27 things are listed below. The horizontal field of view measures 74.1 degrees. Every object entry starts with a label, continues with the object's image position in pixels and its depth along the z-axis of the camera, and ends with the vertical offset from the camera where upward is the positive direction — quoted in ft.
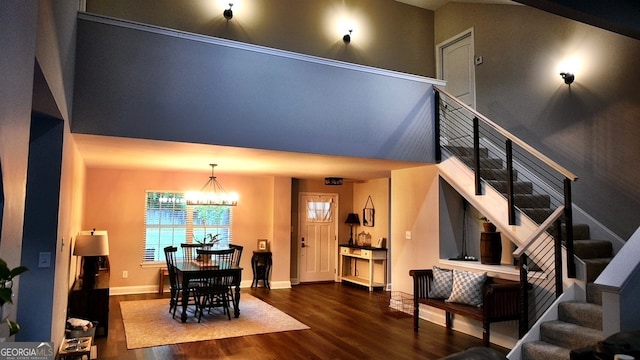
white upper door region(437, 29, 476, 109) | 22.75 +8.54
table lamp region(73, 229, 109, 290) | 15.50 -1.42
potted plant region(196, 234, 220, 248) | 25.71 -1.60
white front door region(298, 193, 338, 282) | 30.60 -1.55
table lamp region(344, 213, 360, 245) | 31.14 -0.33
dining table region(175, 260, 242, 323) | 18.83 -2.76
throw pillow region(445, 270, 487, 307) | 16.06 -2.73
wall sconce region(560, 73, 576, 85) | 17.15 +5.71
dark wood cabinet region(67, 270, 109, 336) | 16.07 -3.56
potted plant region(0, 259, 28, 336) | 3.56 -0.59
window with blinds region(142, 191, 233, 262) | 26.43 -0.62
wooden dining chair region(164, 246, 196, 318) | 20.07 -3.24
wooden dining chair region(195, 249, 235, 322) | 19.27 -3.33
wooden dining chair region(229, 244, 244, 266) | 21.21 -1.77
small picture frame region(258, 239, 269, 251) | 28.94 -2.10
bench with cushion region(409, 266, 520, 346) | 14.58 -2.98
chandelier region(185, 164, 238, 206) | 22.34 +0.80
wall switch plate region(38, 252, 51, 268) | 10.53 -1.20
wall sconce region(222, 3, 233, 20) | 21.84 +10.32
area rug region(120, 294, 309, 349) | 16.71 -4.87
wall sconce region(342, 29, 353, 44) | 24.66 +10.29
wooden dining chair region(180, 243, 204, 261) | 25.42 -2.46
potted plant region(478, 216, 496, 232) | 17.12 -0.36
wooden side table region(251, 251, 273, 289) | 28.19 -3.44
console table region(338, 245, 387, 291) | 27.81 -3.42
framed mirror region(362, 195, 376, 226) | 30.01 +0.19
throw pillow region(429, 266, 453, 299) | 17.47 -2.81
